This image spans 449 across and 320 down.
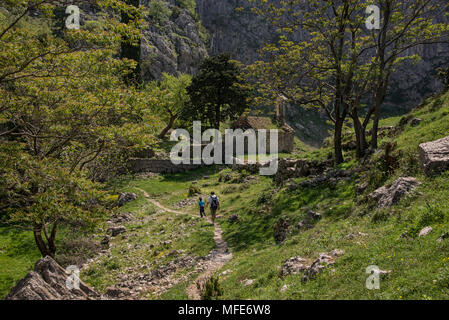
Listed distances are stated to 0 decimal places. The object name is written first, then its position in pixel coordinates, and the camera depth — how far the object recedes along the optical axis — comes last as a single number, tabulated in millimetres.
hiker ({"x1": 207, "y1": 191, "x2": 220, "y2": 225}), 18797
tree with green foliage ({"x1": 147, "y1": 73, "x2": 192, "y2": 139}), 50500
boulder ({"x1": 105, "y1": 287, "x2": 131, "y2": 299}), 11062
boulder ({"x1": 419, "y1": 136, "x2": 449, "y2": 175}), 9219
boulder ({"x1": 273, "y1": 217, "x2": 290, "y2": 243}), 13077
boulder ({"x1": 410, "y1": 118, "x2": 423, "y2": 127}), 16666
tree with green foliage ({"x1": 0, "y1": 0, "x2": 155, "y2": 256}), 10188
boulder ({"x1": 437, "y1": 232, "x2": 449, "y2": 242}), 6215
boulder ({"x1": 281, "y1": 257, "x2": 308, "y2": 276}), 8329
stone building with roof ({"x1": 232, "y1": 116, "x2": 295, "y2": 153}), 48562
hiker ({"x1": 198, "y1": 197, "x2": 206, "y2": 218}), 20156
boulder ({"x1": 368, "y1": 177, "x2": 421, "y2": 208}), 9251
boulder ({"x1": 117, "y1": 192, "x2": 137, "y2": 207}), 27098
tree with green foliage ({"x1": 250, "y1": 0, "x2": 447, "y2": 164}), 16234
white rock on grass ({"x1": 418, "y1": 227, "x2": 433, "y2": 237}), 6759
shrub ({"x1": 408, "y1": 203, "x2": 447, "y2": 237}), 7125
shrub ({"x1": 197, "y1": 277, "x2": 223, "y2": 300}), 8828
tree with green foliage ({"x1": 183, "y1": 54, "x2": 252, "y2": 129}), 44594
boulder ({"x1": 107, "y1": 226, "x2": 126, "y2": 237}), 20047
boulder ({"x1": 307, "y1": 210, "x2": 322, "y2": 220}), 12695
